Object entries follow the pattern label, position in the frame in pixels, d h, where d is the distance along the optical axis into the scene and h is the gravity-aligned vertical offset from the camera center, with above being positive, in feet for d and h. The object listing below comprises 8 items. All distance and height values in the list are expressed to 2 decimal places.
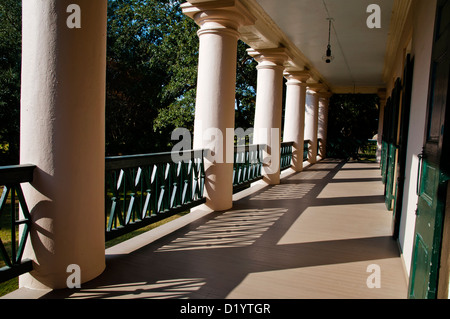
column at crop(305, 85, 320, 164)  55.98 +2.32
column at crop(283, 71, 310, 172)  43.62 +2.75
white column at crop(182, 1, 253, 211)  22.44 +2.73
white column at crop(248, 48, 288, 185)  33.53 +3.16
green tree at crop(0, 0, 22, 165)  51.57 +5.98
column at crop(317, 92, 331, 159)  65.41 +1.01
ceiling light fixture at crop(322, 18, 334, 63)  27.81 +7.62
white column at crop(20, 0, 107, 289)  11.31 -0.17
